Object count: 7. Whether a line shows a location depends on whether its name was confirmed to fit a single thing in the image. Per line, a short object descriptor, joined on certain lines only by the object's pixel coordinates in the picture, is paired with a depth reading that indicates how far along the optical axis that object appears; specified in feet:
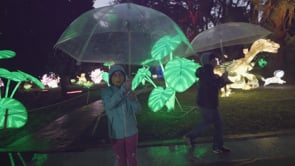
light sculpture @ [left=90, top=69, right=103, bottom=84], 54.88
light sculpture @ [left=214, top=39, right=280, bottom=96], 28.74
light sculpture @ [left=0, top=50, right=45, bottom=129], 15.86
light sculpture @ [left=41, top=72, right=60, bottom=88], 71.16
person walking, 13.28
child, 9.31
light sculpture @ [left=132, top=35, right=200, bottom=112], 17.52
